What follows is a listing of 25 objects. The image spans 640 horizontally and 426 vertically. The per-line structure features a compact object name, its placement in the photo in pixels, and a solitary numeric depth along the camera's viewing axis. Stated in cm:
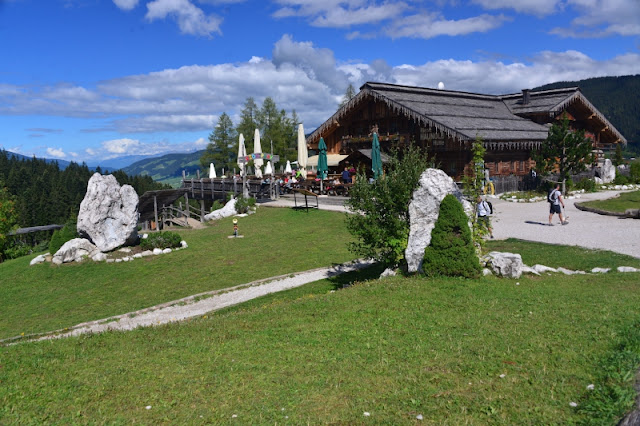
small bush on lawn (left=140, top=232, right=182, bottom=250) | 2206
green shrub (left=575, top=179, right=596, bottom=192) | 3550
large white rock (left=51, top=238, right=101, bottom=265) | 2056
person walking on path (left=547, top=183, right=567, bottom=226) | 2101
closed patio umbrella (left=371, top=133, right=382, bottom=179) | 3285
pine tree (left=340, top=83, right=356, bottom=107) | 7762
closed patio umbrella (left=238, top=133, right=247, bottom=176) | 4383
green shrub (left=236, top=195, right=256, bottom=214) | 3131
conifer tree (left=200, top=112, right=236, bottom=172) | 7844
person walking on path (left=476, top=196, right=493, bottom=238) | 1777
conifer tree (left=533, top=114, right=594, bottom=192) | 3200
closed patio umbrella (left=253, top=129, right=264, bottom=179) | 4806
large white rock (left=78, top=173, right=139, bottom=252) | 2155
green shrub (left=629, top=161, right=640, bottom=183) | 4050
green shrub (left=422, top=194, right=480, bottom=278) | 1200
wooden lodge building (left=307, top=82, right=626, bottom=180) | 3616
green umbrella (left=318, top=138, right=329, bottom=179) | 3631
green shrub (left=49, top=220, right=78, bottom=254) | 2205
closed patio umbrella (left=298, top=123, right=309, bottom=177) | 4406
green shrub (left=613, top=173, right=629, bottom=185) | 3966
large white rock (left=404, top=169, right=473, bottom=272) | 1307
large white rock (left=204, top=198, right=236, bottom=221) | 3144
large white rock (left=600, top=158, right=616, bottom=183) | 4272
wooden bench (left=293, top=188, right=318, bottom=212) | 2988
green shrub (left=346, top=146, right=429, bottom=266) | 1375
